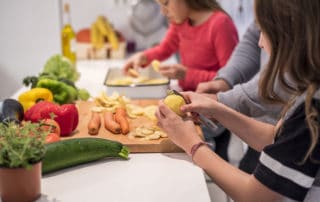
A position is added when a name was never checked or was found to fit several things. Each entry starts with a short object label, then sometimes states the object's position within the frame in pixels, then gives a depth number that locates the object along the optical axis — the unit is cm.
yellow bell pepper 132
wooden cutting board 111
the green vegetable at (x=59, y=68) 169
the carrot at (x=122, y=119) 119
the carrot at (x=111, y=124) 118
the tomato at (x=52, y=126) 107
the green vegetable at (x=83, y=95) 157
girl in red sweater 178
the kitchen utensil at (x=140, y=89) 167
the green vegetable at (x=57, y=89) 142
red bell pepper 116
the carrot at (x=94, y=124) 119
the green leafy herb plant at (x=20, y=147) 78
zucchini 96
